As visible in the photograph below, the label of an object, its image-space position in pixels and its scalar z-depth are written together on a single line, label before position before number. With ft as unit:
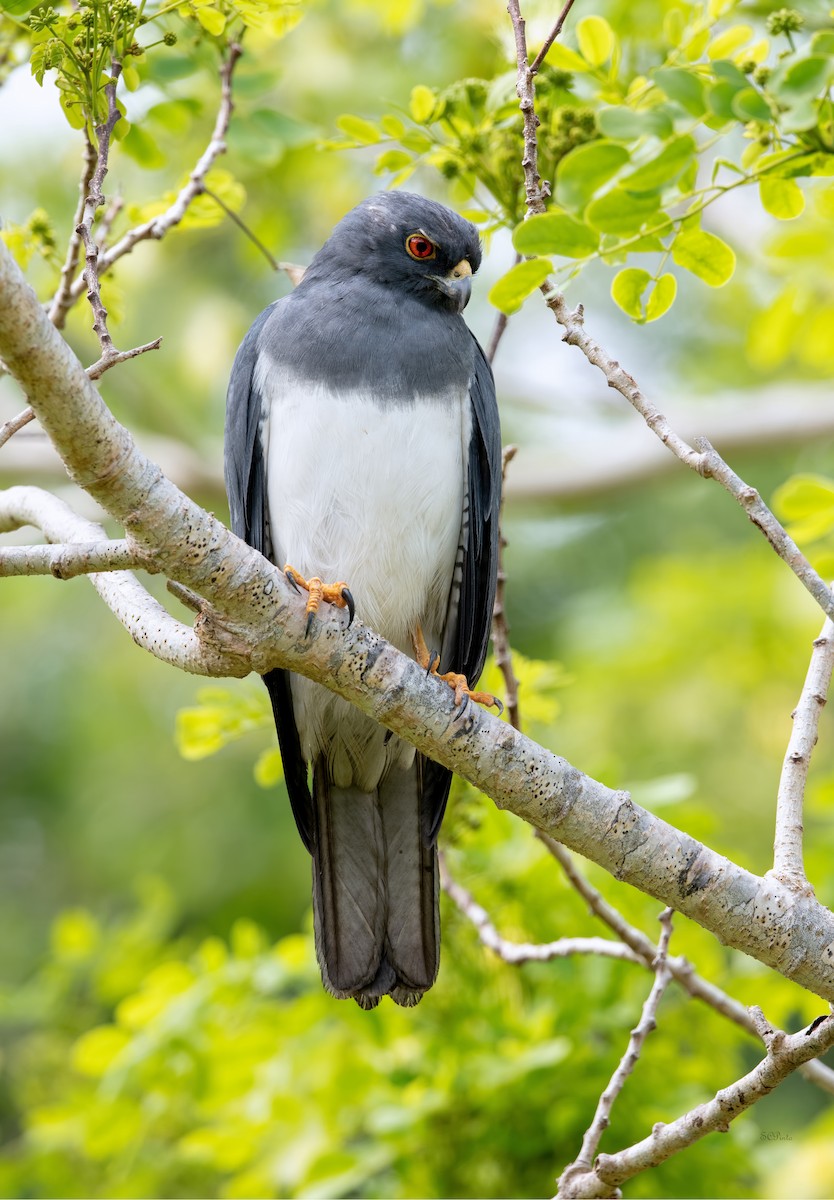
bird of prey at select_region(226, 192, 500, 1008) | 25.66
